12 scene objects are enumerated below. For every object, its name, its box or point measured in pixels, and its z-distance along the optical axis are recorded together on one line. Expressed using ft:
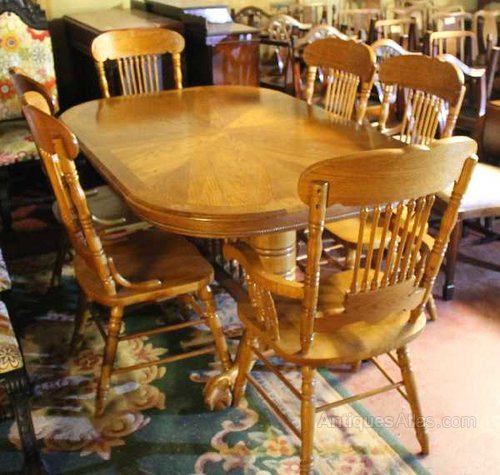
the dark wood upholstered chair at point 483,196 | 8.19
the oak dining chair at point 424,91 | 6.95
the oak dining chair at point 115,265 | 5.48
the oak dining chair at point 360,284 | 4.25
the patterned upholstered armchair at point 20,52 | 11.35
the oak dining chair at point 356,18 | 19.08
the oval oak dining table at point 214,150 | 5.01
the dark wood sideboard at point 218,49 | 11.42
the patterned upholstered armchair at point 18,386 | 5.24
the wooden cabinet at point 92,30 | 11.87
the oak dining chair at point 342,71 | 7.96
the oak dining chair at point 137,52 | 9.43
